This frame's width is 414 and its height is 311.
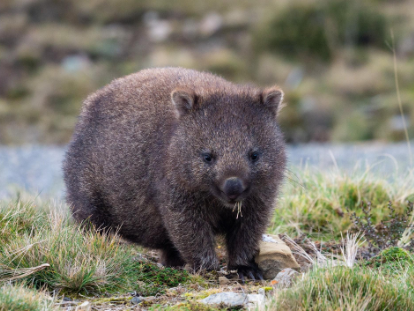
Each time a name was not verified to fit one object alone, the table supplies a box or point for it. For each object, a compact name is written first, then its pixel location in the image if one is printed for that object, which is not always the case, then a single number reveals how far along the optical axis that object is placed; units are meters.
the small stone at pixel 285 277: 9.66
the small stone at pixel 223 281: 11.30
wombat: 11.20
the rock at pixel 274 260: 11.85
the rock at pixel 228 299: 9.05
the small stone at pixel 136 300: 9.52
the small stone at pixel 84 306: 8.84
